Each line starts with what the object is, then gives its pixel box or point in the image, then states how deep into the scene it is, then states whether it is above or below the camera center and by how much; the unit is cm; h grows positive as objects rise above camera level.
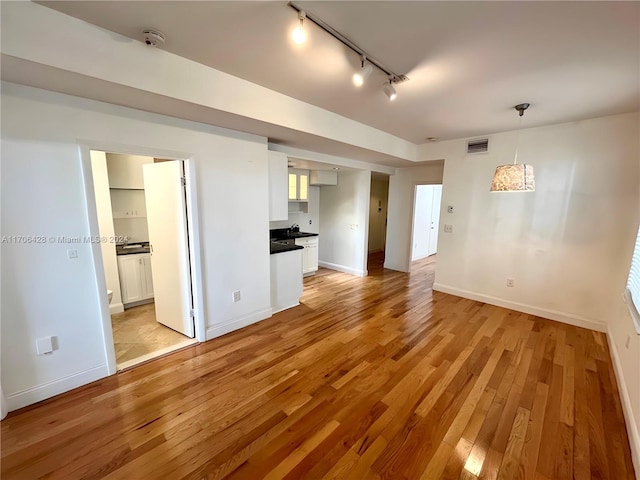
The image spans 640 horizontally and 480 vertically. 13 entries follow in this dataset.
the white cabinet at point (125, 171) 374 +37
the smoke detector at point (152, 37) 171 +105
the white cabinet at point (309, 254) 546 -116
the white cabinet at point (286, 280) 381 -121
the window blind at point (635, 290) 204 -75
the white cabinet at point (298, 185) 514 +27
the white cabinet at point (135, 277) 369 -117
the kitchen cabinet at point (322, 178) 557 +46
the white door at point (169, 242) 281 -52
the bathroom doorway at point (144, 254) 284 -74
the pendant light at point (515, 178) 268 +25
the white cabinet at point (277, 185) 353 +19
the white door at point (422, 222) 698 -58
